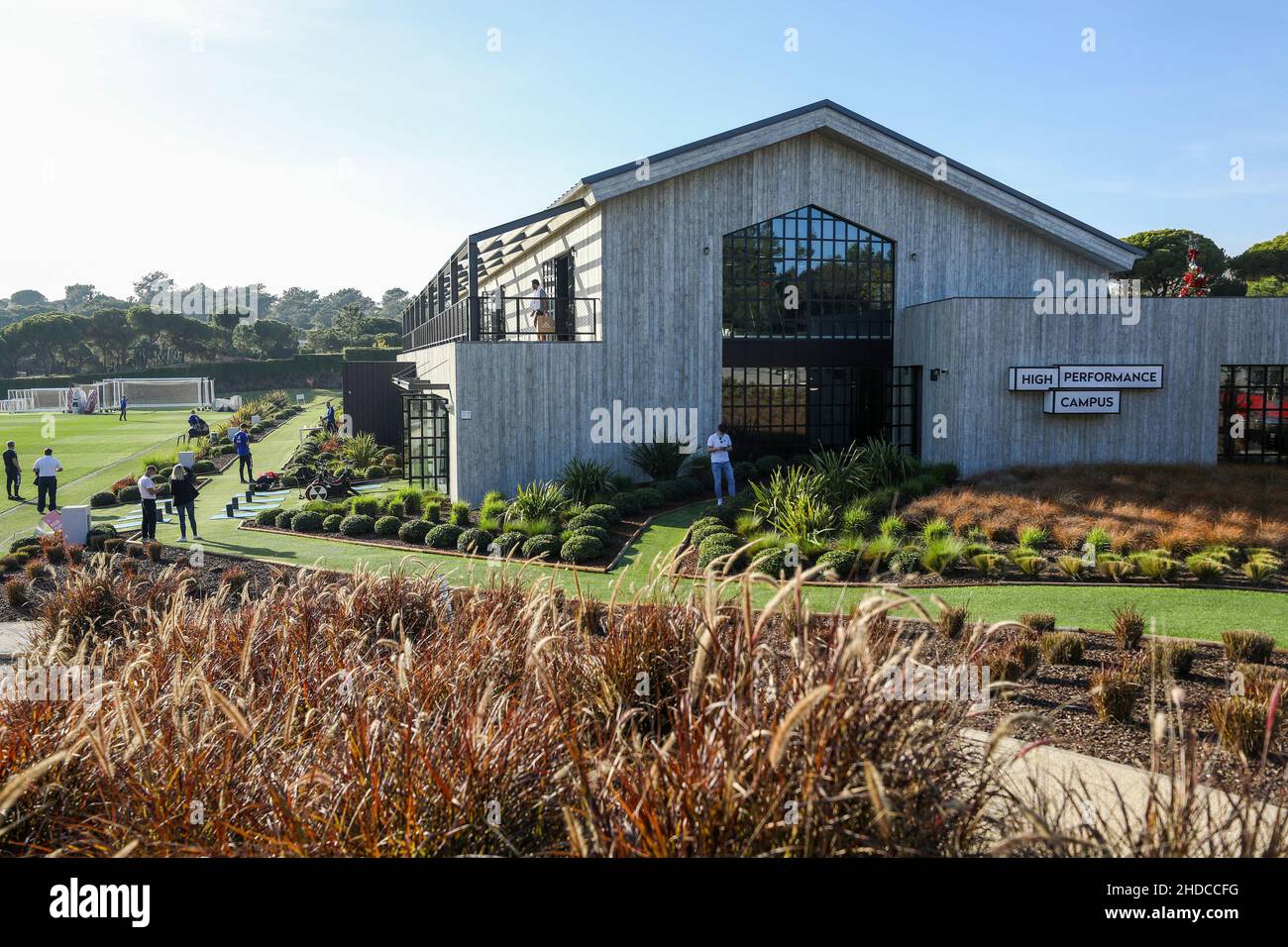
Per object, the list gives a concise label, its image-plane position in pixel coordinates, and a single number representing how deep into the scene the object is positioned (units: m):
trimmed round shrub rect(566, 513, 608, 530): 15.77
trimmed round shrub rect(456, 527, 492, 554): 14.85
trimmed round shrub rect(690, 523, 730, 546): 14.43
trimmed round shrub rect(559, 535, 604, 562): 13.94
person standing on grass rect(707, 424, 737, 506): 18.27
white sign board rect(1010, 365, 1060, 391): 19.53
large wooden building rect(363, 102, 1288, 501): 19.67
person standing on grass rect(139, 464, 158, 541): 16.70
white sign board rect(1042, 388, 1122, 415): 19.59
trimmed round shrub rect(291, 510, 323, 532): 18.00
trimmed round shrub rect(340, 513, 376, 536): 17.41
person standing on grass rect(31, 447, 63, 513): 22.45
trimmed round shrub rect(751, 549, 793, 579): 11.78
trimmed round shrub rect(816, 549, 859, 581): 12.38
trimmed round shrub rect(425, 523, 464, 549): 15.70
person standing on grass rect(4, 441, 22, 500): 24.67
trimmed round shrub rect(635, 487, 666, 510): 18.53
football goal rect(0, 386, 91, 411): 66.94
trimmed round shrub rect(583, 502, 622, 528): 16.42
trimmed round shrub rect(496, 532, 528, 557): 14.22
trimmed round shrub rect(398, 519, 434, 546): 16.30
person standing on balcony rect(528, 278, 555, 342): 21.01
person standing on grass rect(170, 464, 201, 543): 17.06
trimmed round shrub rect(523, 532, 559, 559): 13.91
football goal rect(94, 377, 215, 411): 71.81
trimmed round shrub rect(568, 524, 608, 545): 14.84
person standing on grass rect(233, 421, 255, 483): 25.69
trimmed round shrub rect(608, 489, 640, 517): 18.01
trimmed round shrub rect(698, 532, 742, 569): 13.02
